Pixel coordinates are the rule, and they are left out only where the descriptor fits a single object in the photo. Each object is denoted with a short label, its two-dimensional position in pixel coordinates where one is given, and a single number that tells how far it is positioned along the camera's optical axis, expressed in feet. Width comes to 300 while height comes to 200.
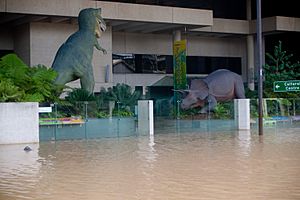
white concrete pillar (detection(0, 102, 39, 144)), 63.93
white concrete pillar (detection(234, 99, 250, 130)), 87.04
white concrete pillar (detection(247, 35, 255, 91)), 151.84
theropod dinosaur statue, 81.25
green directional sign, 78.95
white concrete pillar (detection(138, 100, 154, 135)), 79.46
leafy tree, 120.16
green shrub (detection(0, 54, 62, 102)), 65.71
